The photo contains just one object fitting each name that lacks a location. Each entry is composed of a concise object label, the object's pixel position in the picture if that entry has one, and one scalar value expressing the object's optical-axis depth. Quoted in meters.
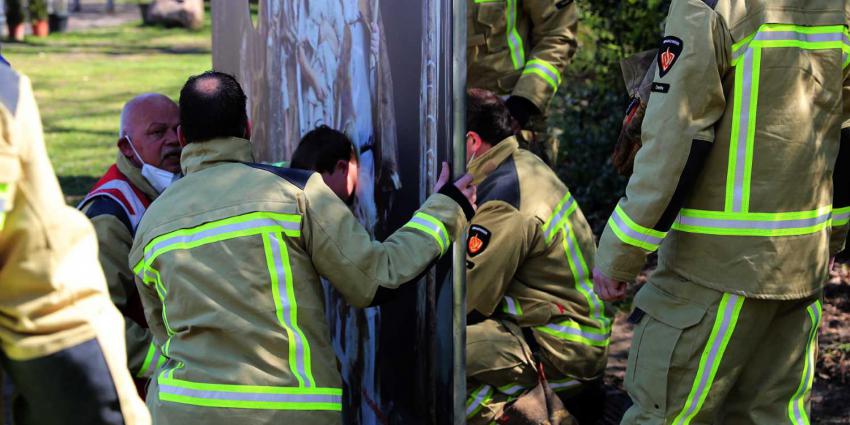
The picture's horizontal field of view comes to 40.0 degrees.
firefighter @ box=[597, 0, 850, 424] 3.04
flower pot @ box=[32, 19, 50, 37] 20.06
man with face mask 3.64
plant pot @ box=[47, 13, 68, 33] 20.77
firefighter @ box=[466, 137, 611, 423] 3.87
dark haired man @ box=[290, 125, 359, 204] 3.60
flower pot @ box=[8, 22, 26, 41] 19.61
